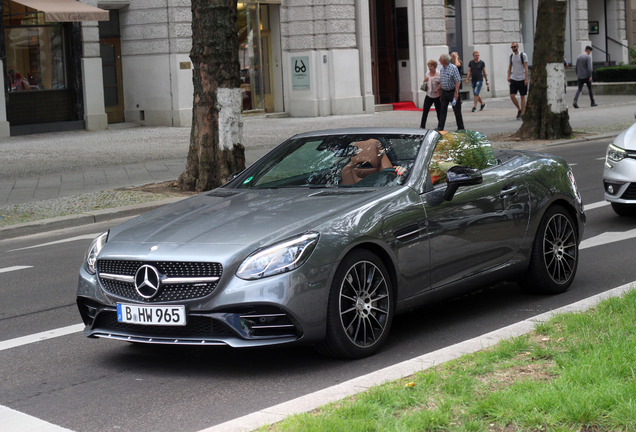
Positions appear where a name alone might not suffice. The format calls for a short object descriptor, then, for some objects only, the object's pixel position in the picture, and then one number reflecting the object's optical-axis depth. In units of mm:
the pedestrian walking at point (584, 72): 32938
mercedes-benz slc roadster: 5820
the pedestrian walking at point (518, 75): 28381
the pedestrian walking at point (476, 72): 33812
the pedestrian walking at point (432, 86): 24438
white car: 11133
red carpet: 36219
